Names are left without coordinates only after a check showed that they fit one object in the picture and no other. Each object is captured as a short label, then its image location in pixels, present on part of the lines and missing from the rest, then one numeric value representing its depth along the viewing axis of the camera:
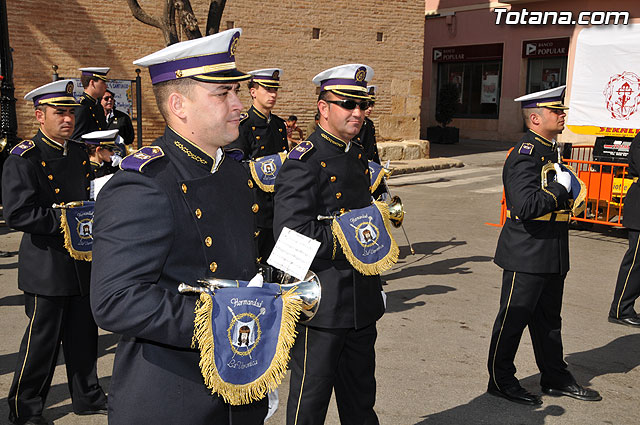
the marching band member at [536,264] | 5.02
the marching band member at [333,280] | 3.68
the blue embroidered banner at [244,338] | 2.19
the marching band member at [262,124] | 7.39
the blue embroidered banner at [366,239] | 3.68
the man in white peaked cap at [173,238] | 2.15
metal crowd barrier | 11.41
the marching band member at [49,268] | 4.48
